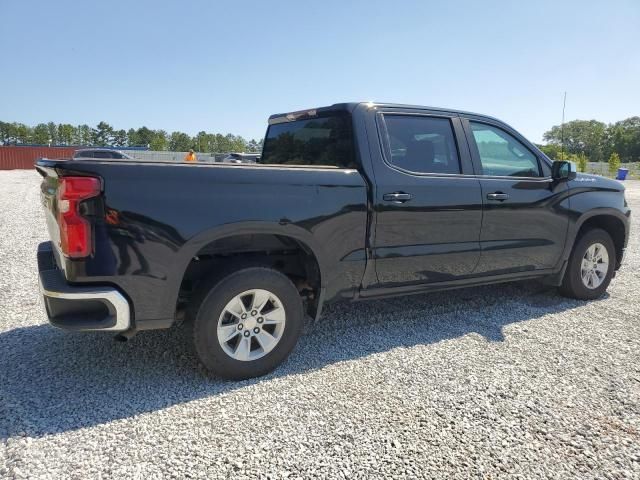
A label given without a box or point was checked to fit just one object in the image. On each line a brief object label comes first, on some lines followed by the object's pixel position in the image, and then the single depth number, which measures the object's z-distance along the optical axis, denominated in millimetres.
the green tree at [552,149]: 54228
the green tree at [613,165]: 46562
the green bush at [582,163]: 43672
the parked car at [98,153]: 16758
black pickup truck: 2615
